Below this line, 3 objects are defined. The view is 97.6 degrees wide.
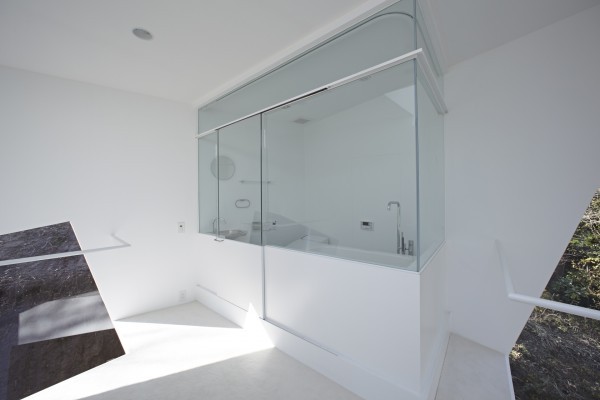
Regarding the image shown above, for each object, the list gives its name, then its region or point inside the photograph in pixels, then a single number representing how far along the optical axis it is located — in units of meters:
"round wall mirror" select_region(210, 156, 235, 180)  3.35
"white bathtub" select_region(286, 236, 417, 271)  1.87
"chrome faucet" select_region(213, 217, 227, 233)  3.47
